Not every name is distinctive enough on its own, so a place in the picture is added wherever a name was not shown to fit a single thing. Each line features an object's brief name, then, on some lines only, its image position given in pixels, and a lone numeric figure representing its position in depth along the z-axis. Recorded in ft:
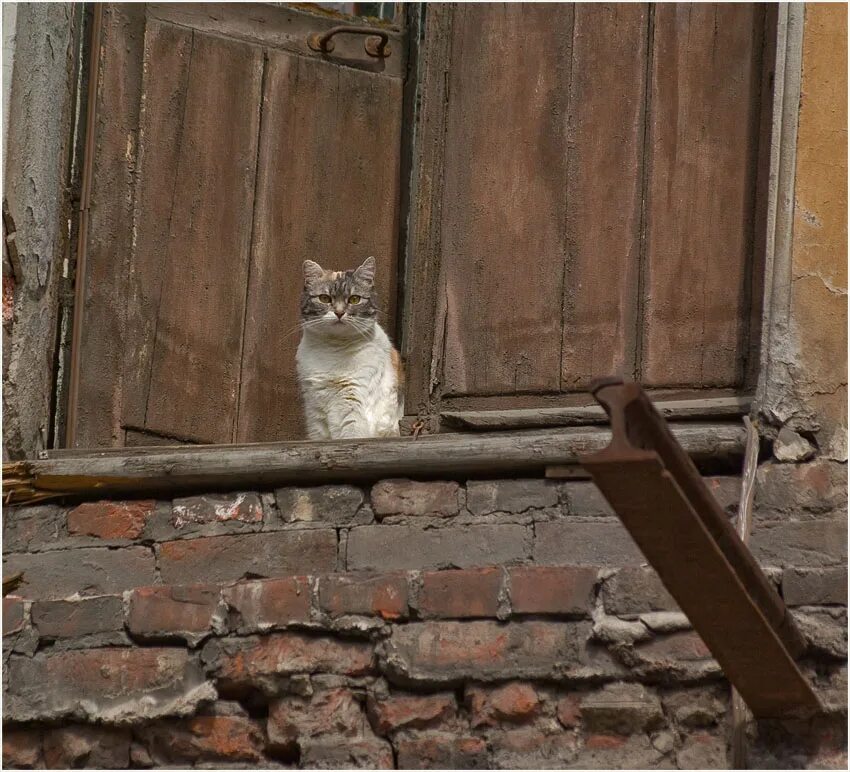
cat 27.96
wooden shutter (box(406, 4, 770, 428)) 24.44
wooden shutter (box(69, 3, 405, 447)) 26.63
